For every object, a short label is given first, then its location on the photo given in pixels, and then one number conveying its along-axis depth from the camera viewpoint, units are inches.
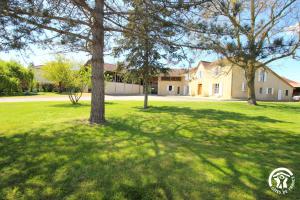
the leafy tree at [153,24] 174.4
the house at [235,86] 983.6
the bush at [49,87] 1150.1
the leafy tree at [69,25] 157.1
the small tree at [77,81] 530.4
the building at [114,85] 1159.7
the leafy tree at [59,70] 548.4
